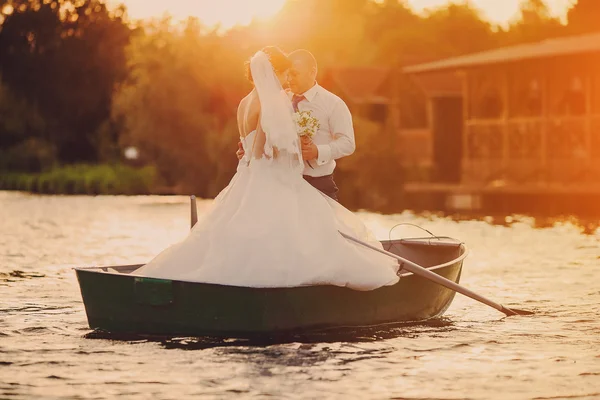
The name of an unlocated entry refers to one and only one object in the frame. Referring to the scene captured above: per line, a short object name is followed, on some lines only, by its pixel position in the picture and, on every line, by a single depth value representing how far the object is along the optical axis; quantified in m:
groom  12.16
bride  11.23
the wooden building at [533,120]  35.94
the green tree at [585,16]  81.50
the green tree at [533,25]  88.00
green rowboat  11.07
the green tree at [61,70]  73.88
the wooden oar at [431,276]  11.77
